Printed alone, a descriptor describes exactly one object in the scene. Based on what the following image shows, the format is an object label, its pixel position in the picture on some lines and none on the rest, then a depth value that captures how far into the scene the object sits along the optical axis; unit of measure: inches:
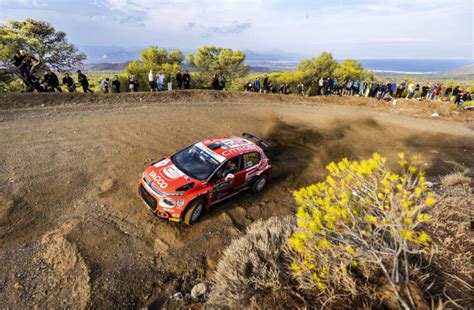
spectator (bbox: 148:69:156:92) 657.2
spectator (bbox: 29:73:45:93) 565.0
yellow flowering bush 119.6
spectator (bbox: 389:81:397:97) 893.8
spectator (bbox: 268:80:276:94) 860.0
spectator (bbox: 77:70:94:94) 581.9
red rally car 227.5
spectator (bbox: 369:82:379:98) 884.0
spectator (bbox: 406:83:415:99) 916.6
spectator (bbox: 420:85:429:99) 911.7
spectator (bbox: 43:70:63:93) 573.3
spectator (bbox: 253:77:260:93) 840.3
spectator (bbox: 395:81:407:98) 935.0
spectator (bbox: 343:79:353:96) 908.0
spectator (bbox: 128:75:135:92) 661.6
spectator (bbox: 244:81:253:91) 841.7
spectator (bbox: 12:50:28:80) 540.6
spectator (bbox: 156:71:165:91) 672.2
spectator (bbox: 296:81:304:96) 911.9
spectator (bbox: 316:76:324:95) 865.2
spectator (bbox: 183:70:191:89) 729.5
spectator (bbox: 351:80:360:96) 920.1
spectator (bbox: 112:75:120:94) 647.9
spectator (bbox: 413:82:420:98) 974.9
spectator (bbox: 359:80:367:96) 922.7
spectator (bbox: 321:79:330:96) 898.0
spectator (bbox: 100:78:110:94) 668.7
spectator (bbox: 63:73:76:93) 603.5
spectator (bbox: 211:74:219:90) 772.0
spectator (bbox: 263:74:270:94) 841.8
